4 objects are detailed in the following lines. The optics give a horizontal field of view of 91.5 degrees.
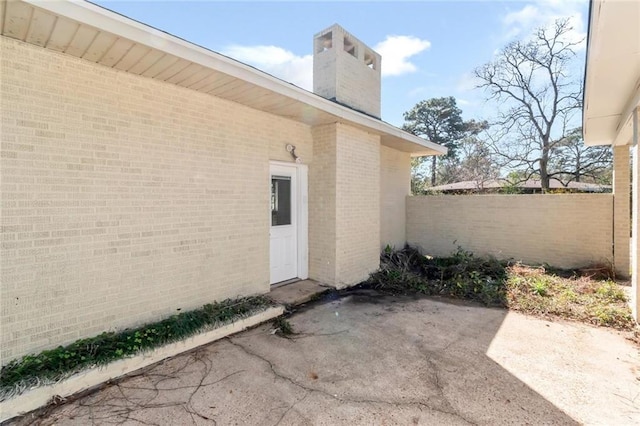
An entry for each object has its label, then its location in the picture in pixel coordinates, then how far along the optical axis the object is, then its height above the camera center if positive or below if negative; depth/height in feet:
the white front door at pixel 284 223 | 18.67 -1.08
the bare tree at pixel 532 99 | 55.16 +19.81
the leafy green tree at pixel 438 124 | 90.48 +24.22
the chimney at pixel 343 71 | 22.38 +10.16
